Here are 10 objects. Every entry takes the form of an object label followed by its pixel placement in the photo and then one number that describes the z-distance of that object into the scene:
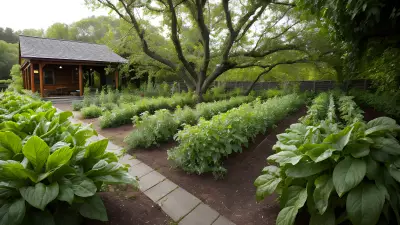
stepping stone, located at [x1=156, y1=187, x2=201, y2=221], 2.15
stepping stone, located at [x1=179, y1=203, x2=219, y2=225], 2.05
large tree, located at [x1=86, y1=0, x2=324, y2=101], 8.58
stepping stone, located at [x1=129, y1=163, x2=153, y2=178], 2.97
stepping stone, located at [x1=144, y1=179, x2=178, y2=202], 2.41
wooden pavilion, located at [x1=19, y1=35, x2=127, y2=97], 12.05
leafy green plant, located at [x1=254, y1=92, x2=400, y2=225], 1.42
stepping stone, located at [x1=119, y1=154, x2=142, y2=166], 3.35
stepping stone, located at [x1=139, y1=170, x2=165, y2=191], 2.61
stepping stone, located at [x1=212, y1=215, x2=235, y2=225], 2.07
